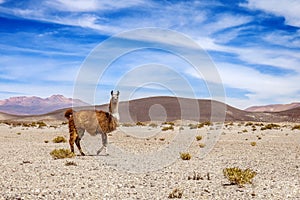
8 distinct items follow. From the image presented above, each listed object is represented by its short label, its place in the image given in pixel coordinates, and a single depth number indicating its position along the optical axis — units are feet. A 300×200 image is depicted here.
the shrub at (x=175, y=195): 30.04
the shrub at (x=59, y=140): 84.48
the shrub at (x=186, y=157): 52.57
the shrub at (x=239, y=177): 33.88
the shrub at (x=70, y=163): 44.93
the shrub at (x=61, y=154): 51.60
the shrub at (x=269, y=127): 142.61
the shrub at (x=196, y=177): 37.41
